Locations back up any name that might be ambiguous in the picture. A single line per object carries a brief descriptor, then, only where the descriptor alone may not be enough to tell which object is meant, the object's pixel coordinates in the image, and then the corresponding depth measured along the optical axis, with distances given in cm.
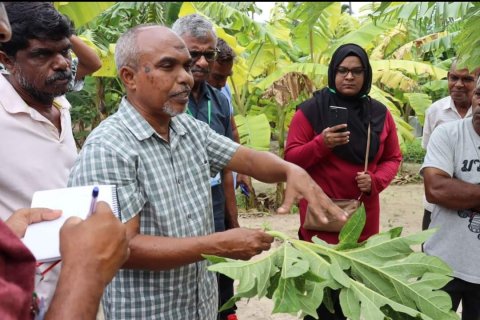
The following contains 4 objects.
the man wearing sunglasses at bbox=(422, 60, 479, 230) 407
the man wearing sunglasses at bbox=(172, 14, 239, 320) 298
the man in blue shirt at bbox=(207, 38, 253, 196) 365
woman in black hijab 311
